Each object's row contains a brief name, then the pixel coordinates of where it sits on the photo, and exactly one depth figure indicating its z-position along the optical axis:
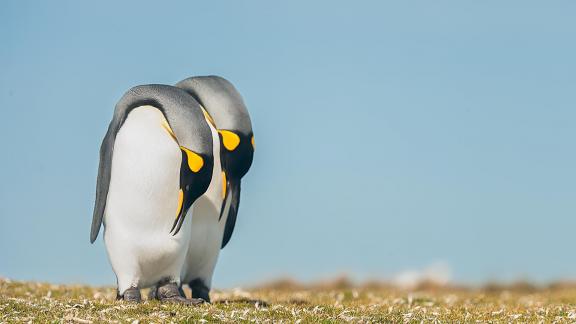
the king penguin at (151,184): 12.09
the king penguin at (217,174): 12.84
